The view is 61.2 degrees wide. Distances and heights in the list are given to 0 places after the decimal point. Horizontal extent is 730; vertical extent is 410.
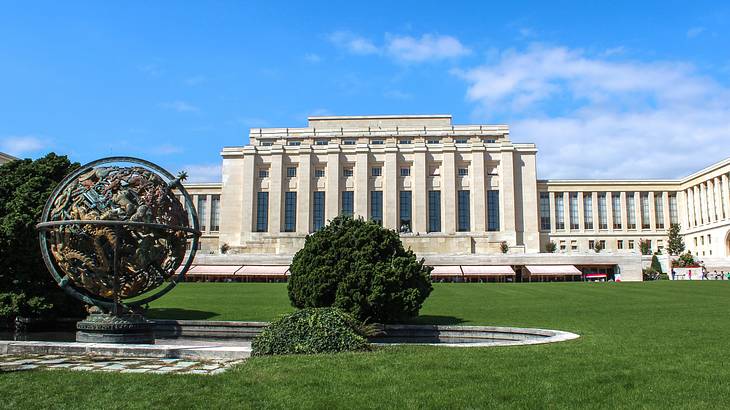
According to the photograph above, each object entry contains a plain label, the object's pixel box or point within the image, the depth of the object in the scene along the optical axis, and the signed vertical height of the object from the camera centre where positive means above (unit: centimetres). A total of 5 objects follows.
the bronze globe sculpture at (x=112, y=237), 1323 +74
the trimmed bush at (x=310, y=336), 1145 -125
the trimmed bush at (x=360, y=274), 1723 -15
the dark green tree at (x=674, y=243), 7212 +283
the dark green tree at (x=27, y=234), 1656 +99
